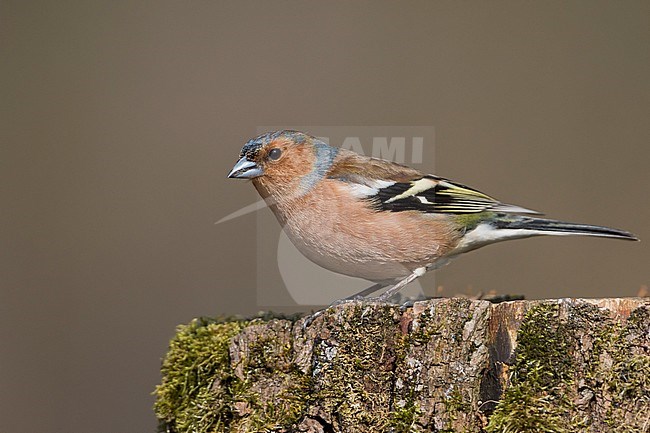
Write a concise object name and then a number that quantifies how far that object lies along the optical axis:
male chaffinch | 6.34
